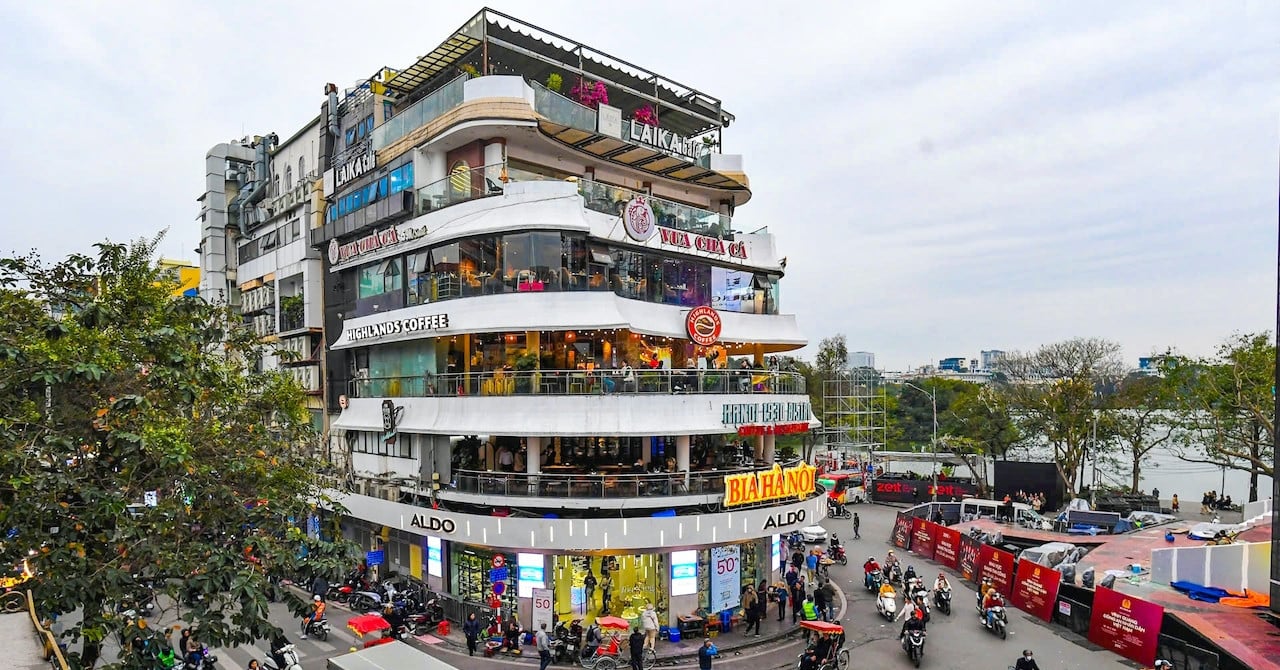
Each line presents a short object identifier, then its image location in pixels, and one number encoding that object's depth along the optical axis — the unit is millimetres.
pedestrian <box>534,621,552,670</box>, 20059
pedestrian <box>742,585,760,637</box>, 23594
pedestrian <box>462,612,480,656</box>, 21656
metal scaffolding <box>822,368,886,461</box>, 63750
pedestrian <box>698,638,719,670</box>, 19703
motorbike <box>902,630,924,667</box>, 20625
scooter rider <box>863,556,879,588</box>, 28828
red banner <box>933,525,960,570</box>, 32594
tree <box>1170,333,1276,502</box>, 37562
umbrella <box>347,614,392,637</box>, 21438
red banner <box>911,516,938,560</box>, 34750
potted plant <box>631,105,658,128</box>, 32188
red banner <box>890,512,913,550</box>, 36875
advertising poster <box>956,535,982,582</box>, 30227
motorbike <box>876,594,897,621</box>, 25047
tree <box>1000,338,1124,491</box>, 48438
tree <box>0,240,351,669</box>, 11273
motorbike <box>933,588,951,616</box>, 25484
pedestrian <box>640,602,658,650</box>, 21531
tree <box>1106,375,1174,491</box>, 48219
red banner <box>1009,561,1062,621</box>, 24406
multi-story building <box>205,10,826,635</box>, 23812
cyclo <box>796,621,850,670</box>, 19406
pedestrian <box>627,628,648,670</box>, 20078
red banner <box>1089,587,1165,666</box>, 20219
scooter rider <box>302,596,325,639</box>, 22734
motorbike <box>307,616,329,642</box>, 22641
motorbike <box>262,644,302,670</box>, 17917
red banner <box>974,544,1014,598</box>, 27109
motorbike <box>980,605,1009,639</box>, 22947
